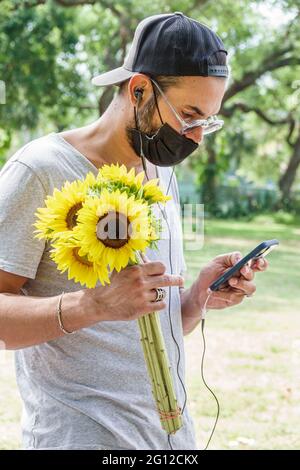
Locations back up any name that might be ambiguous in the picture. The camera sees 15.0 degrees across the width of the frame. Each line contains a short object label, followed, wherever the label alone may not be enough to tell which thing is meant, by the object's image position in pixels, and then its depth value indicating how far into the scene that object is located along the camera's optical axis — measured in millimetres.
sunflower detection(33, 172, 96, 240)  1524
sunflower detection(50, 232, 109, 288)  1507
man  1580
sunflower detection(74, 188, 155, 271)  1479
